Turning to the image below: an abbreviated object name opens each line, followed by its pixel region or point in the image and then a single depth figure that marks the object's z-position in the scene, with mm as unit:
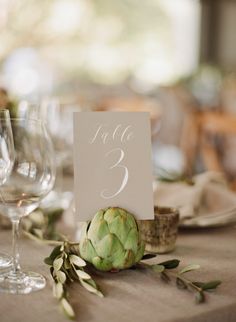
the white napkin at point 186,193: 1451
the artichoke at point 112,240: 1103
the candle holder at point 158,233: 1254
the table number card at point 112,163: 1149
